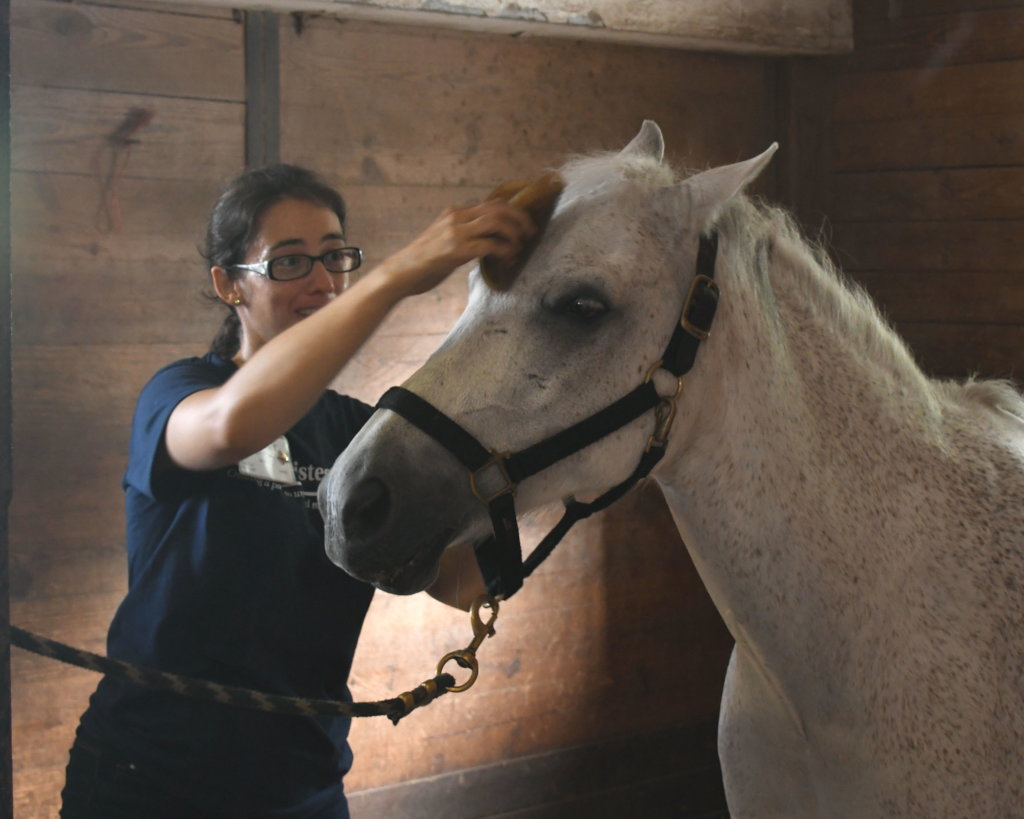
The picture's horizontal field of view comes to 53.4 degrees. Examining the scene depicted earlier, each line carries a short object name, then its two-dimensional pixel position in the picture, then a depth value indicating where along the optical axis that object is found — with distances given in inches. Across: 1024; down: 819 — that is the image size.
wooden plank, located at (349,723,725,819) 97.9
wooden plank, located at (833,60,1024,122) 97.5
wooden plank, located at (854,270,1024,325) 98.7
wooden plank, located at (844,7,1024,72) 97.1
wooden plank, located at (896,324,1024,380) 98.4
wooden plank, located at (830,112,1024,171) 97.7
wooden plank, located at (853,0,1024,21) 97.8
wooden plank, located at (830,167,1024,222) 98.0
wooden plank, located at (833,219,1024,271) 98.8
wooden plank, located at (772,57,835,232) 109.7
